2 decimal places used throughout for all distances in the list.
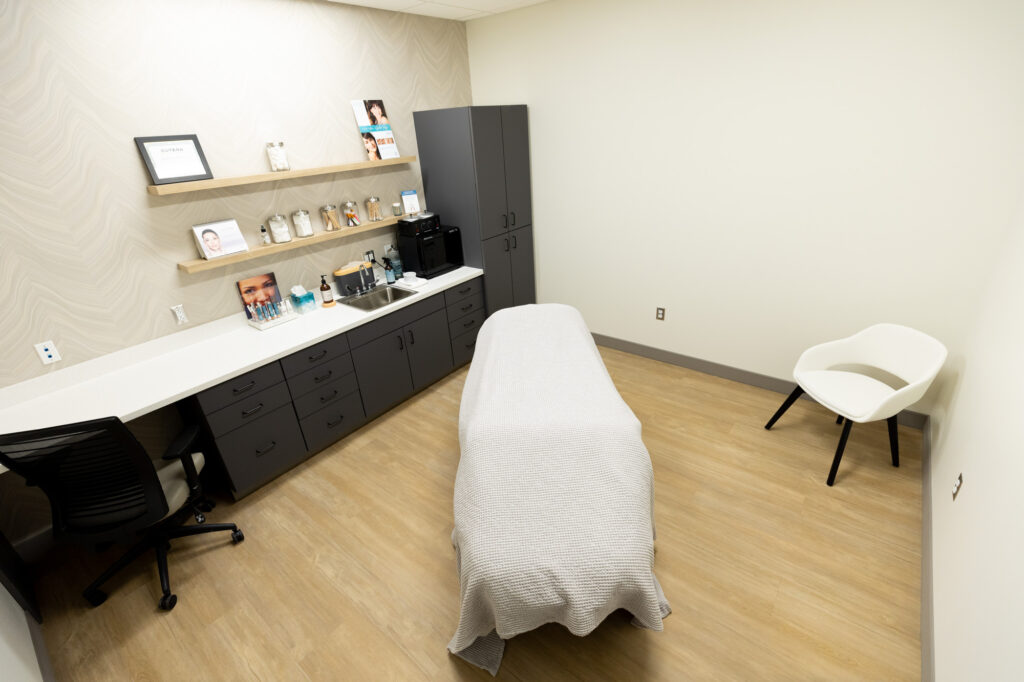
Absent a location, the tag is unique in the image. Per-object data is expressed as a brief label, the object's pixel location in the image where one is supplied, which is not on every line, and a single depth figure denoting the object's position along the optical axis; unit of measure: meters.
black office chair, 1.65
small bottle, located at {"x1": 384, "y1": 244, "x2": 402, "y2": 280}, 3.61
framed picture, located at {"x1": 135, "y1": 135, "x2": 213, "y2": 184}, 2.37
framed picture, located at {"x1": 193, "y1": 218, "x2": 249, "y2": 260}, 2.60
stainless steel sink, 3.19
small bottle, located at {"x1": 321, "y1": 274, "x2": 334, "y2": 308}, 3.10
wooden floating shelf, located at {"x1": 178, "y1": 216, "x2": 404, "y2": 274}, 2.56
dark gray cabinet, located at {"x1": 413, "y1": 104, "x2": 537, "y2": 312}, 3.36
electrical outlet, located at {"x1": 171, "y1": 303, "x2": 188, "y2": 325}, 2.64
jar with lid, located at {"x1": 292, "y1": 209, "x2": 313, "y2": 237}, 3.01
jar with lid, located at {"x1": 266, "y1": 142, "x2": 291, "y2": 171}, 2.80
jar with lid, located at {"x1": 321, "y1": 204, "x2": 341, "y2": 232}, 3.17
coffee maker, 3.47
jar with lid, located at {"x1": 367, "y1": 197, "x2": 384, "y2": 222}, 3.40
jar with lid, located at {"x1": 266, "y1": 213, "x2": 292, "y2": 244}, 2.88
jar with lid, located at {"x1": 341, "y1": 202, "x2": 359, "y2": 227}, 3.27
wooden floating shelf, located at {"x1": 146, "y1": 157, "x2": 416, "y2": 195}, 2.34
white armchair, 2.15
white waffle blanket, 1.33
